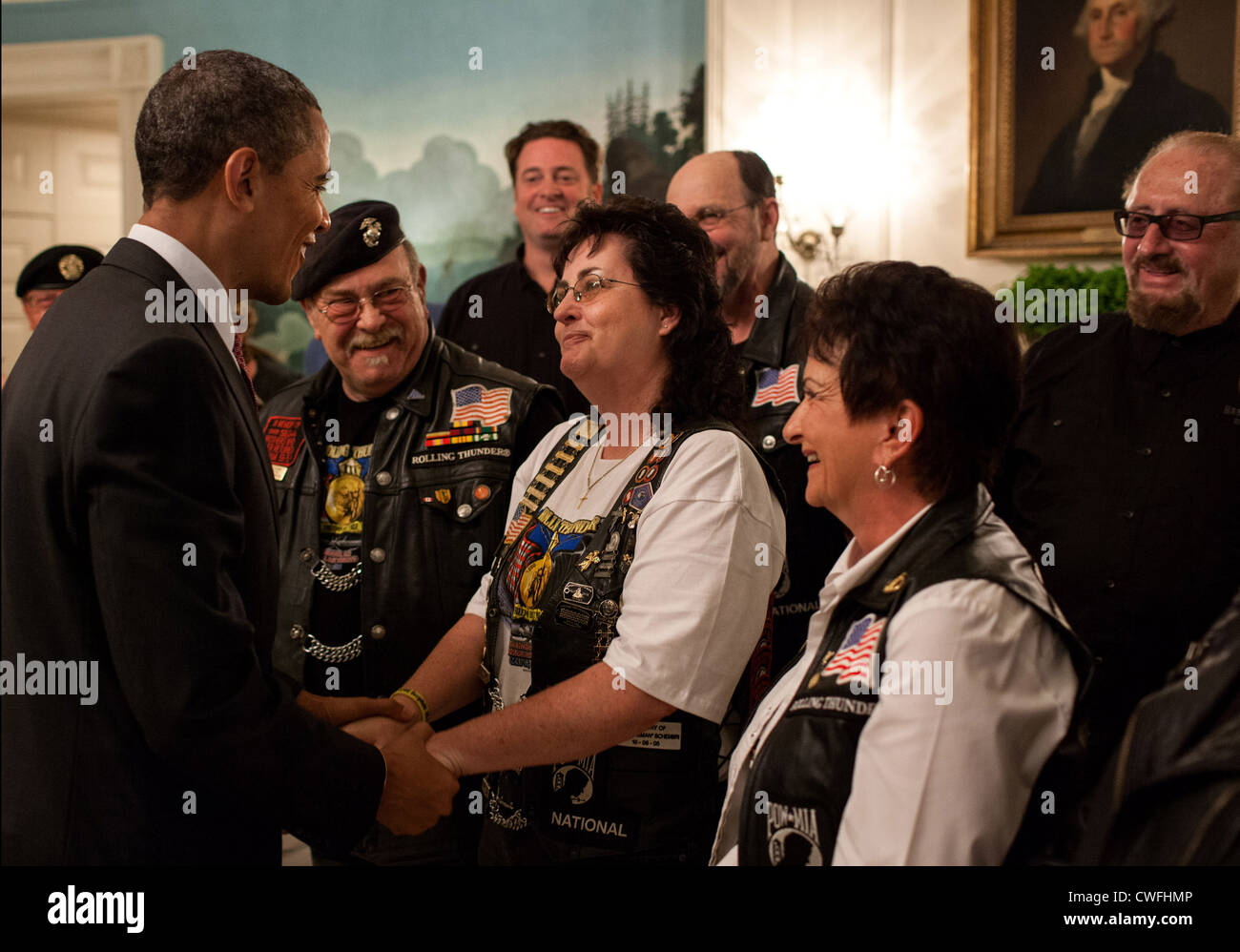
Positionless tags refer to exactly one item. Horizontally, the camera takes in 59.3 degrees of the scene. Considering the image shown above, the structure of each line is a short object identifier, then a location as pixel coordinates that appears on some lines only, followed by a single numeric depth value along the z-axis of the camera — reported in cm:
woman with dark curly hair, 185
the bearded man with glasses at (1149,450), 248
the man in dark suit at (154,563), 148
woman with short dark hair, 131
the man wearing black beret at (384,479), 254
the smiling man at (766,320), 264
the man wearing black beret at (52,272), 425
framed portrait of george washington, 503
